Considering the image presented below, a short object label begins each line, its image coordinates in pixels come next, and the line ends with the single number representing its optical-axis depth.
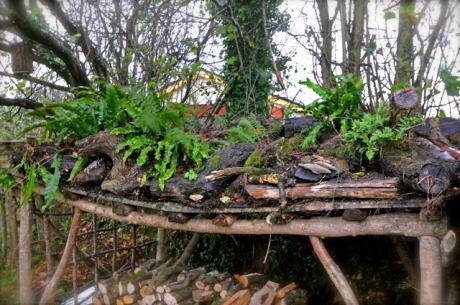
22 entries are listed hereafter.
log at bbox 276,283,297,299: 3.76
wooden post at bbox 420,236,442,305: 2.54
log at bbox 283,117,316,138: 4.11
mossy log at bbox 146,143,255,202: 3.23
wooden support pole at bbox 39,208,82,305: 4.47
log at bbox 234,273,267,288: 4.05
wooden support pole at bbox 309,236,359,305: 2.88
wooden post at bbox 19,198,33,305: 5.20
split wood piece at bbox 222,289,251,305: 3.75
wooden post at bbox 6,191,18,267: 6.97
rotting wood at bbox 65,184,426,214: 2.53
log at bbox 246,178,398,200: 2.59
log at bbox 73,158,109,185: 3.97
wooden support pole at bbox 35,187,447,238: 2.57
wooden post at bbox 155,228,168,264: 5.78
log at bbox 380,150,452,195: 2.33
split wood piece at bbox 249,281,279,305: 3.68
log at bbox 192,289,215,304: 3.98
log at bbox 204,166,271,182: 3.18
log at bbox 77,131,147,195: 3.65
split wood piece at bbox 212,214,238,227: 3.31
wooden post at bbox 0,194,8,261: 7.12
